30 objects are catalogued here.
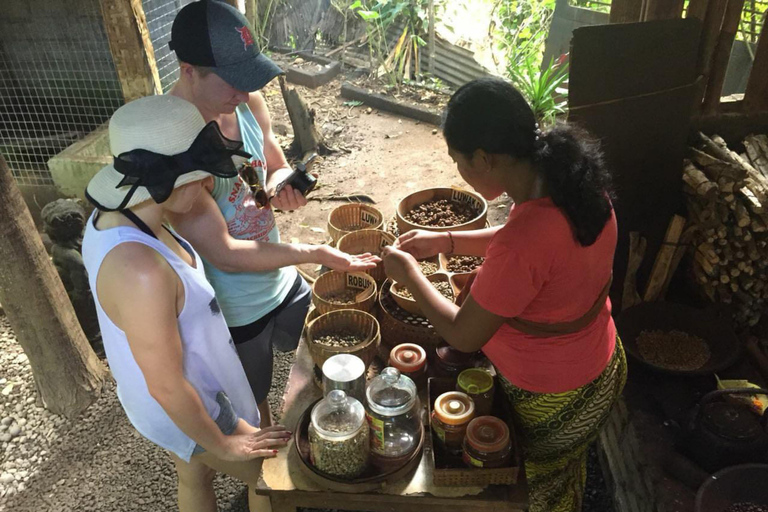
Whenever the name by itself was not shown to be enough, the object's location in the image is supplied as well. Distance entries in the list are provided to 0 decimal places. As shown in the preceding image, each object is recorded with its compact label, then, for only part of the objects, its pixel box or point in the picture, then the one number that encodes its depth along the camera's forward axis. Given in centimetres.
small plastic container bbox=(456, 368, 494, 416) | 207
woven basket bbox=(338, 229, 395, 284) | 292
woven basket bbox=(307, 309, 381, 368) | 221
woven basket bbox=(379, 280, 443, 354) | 241
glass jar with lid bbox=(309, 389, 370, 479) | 186
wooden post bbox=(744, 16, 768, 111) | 323
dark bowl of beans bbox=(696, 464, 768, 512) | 227
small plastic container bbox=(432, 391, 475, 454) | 195
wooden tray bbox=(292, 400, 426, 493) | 191
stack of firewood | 295
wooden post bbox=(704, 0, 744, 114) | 312
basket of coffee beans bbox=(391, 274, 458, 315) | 250
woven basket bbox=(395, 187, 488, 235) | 296
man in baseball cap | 214
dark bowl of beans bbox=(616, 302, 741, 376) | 300
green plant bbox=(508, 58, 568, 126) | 658
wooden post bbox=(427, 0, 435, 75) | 860
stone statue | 411
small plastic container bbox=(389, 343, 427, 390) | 224
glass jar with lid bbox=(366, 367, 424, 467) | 190
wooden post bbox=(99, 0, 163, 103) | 391
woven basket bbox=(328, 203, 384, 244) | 311
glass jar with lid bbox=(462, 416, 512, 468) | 188
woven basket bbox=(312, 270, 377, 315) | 251
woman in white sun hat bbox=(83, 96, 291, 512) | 163
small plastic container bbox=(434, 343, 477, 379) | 227
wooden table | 191
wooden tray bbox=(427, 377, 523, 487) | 189
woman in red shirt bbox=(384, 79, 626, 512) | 169
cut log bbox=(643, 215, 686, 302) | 327
